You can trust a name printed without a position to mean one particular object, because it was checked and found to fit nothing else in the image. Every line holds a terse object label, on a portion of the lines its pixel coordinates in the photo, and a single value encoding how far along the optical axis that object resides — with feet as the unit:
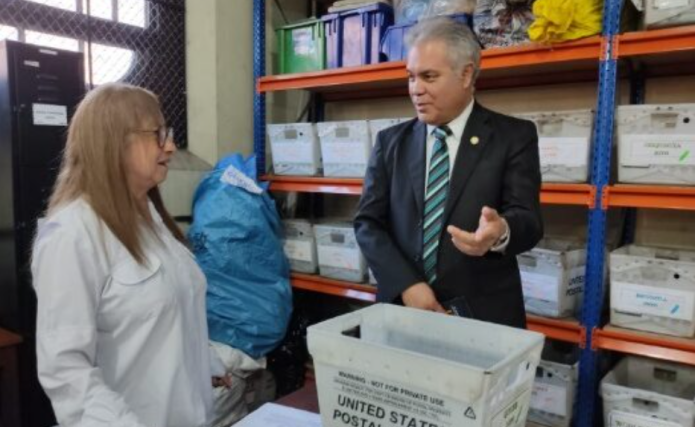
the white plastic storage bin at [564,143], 6.64
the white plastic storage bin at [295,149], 9.11
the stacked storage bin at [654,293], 6.16
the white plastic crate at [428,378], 2.05
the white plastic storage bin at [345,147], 8.44
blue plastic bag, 8.35
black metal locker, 6.47
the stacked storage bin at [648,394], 6.14
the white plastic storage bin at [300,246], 9.39
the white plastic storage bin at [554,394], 6.90
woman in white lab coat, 3.11
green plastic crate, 9.30
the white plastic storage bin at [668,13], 5.91
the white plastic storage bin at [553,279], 6.96
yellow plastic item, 6.39
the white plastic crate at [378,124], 8.09
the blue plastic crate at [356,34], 8.63
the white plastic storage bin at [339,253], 8.84
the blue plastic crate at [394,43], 8.21
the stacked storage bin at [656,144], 6.06
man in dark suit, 4.44
